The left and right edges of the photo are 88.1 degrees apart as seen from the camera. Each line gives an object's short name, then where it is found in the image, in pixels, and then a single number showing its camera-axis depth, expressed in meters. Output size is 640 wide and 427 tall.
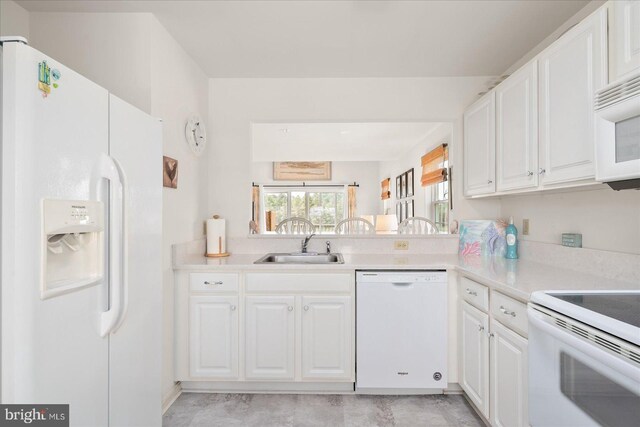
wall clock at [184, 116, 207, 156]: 2.38
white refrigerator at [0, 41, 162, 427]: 0.84
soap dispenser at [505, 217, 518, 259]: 2.31
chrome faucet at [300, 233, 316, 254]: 2.66
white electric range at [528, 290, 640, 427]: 0.84
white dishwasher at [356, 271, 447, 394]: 2.12
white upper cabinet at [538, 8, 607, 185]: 1.36
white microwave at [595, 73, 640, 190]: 1.09
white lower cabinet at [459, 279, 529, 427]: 1.44
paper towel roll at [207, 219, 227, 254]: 2.53
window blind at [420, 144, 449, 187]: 3.83
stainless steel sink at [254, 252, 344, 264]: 2.63
